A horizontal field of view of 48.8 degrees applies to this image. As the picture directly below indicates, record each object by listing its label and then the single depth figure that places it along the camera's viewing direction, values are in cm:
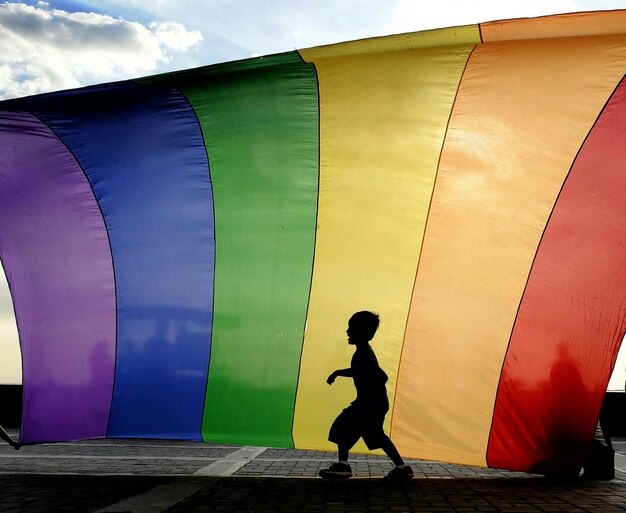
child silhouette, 648
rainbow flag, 637
